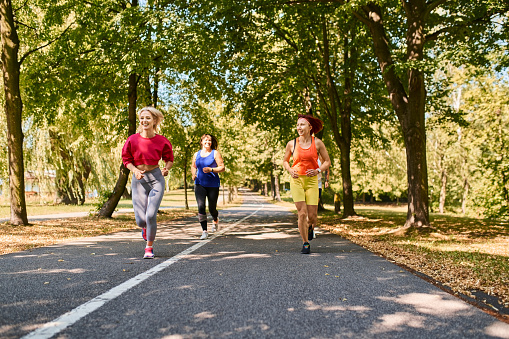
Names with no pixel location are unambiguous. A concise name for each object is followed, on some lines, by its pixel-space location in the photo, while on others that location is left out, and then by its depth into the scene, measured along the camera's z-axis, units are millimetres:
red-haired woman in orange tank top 6891
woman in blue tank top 8906
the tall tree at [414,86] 10469
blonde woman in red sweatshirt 6168
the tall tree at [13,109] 11734
